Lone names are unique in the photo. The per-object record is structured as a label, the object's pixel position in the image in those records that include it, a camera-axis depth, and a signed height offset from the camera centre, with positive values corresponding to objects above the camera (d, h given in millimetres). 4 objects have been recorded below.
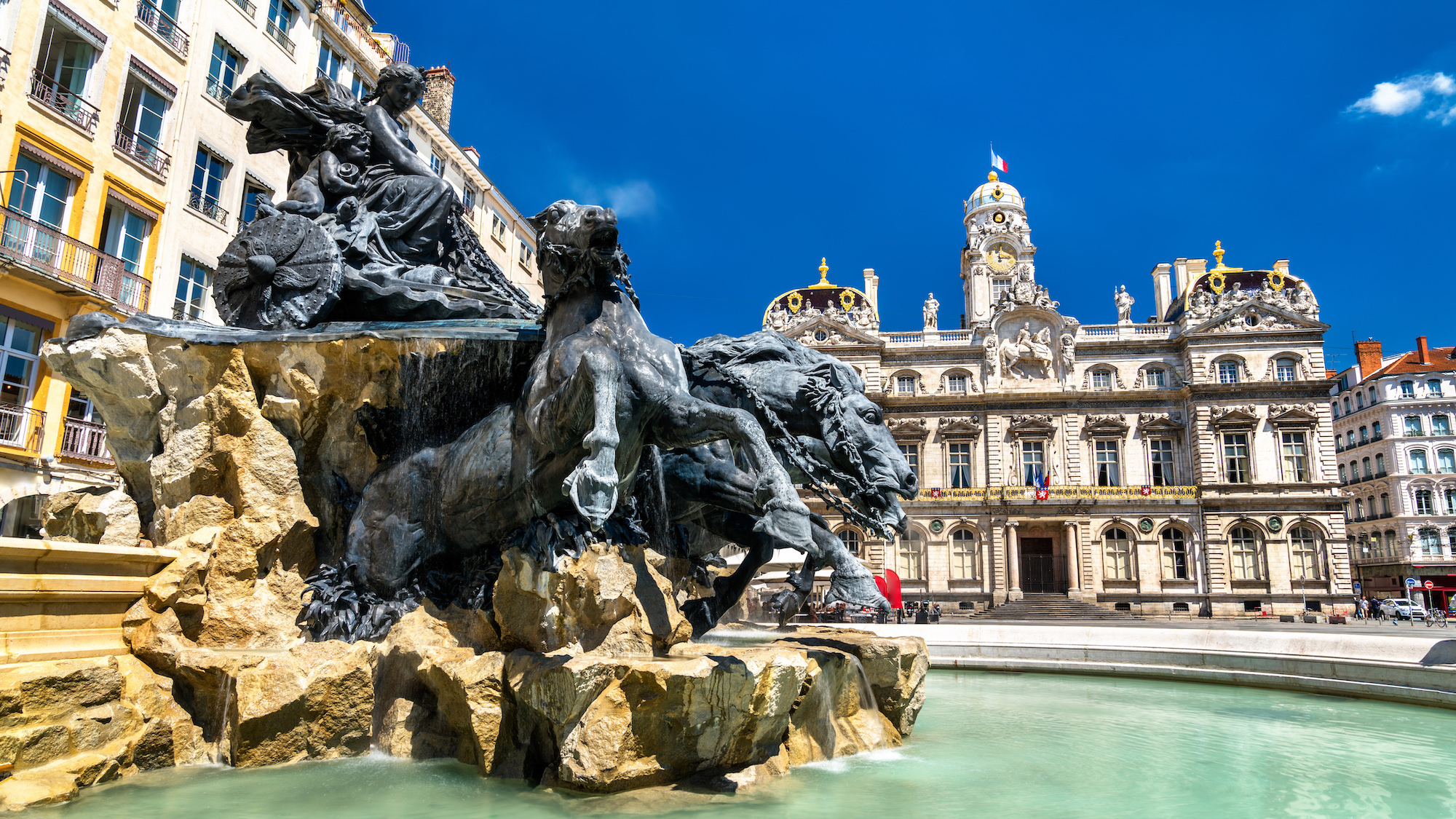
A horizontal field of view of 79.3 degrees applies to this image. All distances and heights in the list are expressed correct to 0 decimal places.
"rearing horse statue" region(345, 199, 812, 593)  4801 +768
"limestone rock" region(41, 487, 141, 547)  6422 +256
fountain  4699 +257
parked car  37706 -1209
